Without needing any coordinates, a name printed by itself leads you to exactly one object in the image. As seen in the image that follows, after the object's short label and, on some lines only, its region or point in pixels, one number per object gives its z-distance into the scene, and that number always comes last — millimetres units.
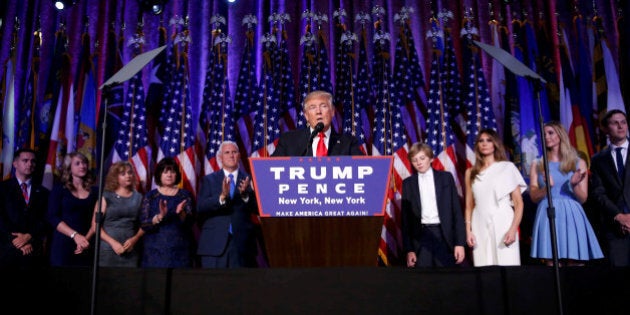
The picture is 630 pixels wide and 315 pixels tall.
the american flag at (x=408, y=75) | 5352
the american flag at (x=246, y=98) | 5379
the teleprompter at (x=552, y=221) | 1850
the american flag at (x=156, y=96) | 5418
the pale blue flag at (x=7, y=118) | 5473
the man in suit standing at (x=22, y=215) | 4100
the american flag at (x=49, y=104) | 5430
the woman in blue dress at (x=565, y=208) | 3832
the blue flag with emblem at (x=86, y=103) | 5363
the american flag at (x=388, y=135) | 5098
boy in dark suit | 3854
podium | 2086
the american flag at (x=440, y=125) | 5125
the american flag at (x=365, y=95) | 5379
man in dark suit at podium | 2934
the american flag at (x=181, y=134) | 5234
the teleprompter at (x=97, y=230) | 1899
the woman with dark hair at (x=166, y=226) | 3967
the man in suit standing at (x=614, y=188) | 3822
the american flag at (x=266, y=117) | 5277
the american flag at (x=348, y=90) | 5258
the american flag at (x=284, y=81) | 5398
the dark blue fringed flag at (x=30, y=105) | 5508
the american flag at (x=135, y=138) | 5238
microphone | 2391
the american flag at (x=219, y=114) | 5246
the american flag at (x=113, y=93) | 5395
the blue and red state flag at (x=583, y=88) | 5168
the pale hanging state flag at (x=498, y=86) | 5365
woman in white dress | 3777
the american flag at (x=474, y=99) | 5137
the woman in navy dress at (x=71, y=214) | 4129
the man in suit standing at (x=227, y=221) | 3945
